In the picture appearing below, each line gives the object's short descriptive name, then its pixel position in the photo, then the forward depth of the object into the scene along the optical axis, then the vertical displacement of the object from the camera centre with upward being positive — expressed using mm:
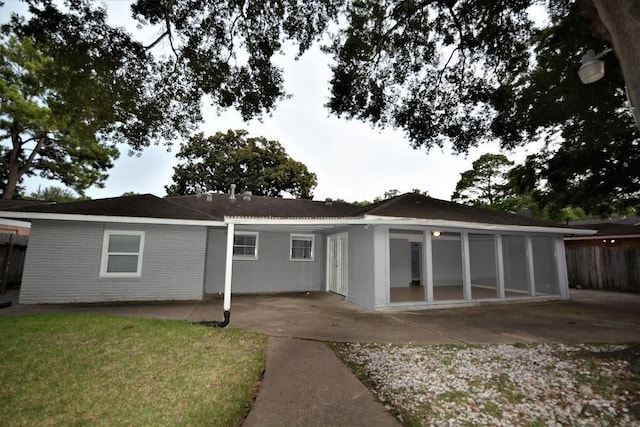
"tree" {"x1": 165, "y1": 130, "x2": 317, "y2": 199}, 25938 +7894
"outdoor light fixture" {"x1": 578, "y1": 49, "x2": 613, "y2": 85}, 3427 +2348
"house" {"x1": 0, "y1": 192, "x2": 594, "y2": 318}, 7777 -2
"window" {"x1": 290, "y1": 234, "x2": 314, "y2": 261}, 11461 +195
